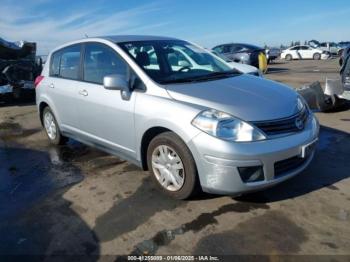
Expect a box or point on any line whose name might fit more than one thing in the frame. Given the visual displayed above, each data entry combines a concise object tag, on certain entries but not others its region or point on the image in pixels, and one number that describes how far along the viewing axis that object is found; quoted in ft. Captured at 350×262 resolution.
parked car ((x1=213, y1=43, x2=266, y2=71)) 65.26
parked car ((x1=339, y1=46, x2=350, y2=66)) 26.18
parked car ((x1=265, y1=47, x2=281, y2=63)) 98.54
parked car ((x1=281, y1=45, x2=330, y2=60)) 113.80
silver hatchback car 11.68
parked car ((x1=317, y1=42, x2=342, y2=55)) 125.80
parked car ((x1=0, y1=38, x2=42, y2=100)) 37.06
